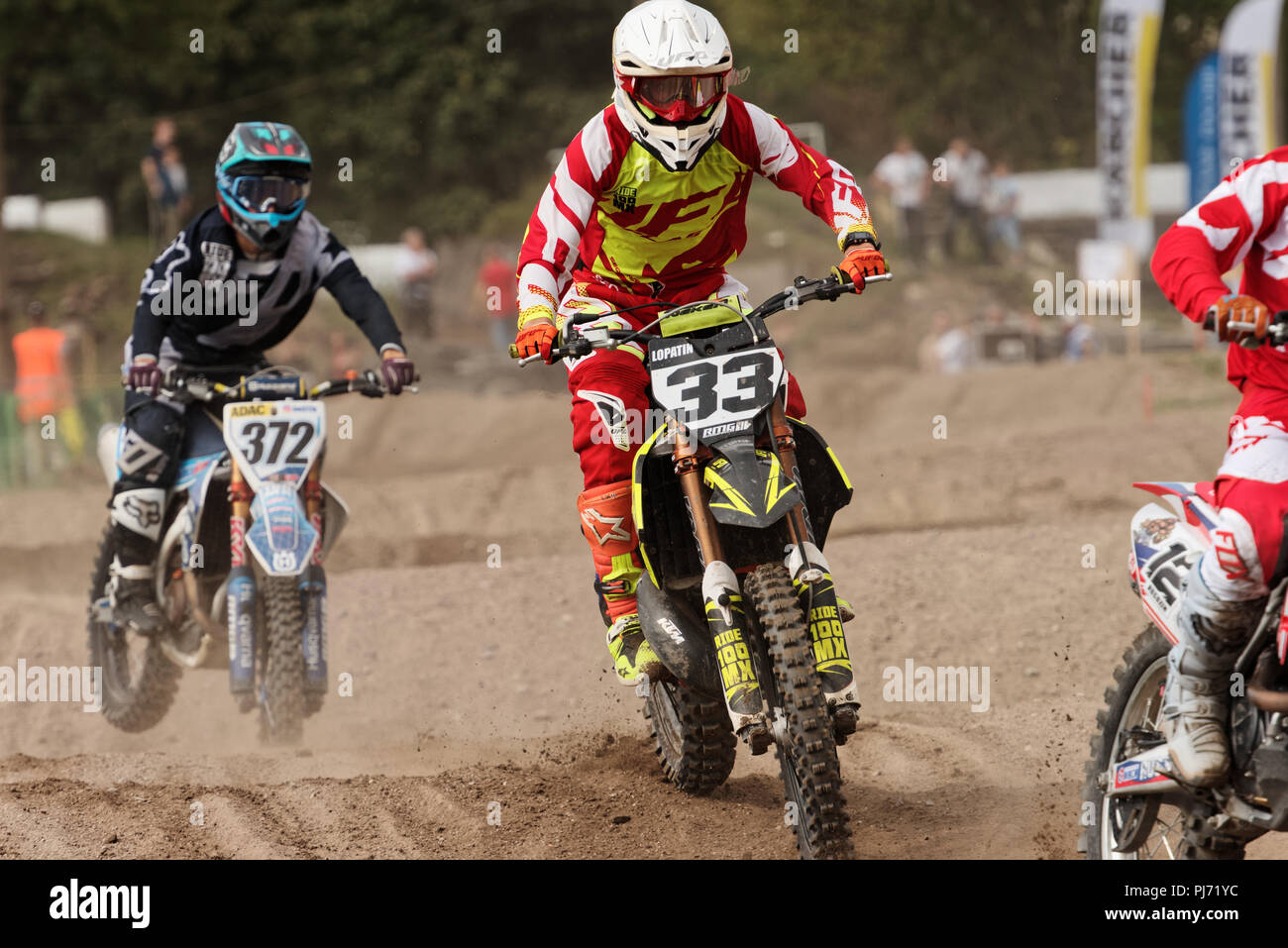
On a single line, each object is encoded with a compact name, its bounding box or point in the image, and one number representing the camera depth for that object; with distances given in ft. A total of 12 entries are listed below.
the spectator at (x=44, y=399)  55.21
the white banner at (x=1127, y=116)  62.69
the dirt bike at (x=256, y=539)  24.08
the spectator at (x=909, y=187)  78.54
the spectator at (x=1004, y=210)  86.43
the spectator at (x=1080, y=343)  70.08
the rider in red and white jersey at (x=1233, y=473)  13.69
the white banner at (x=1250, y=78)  60.13
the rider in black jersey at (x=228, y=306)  24.61
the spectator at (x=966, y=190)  80.33
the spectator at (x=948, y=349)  70.85
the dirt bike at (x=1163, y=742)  13.71
